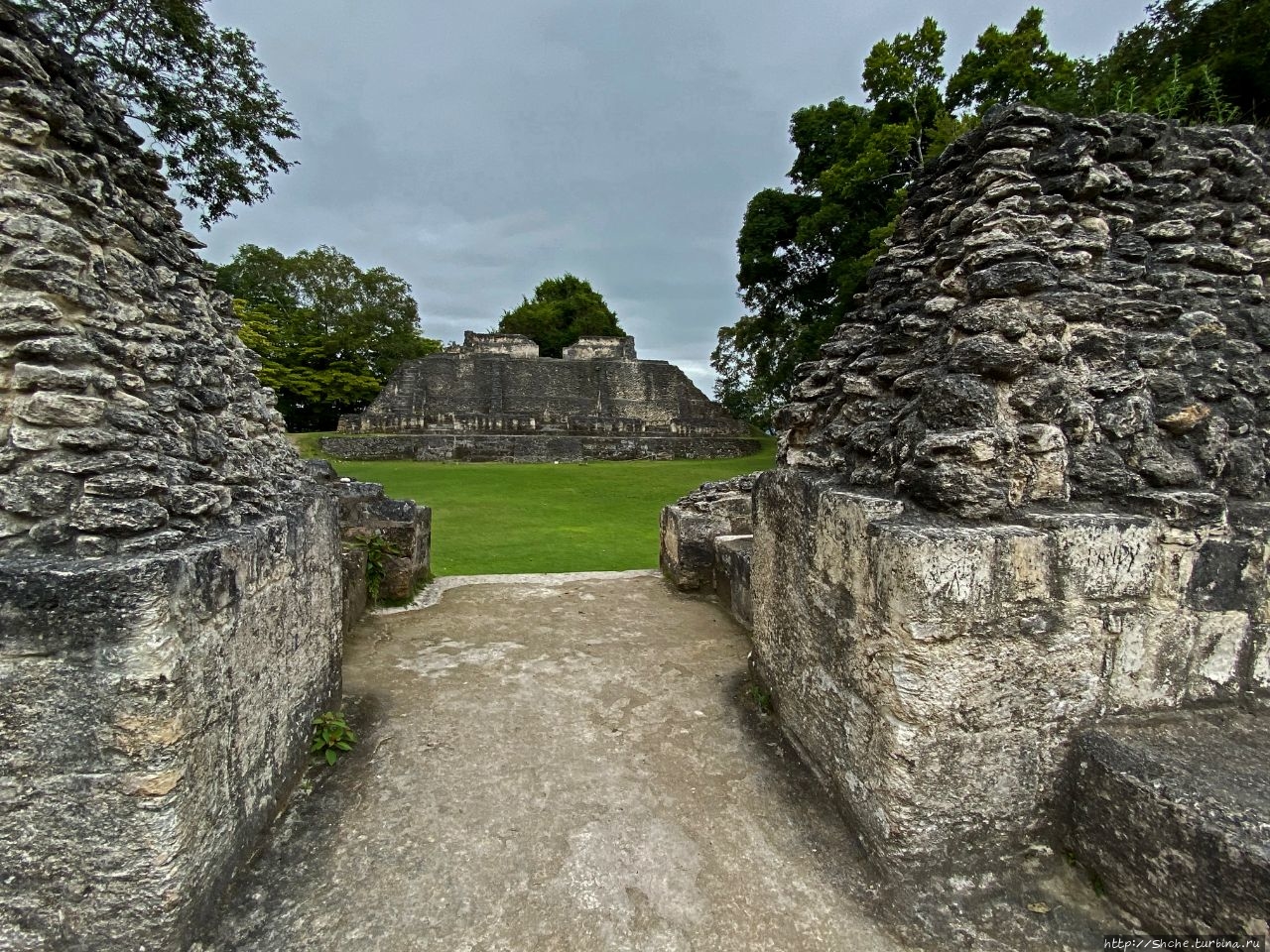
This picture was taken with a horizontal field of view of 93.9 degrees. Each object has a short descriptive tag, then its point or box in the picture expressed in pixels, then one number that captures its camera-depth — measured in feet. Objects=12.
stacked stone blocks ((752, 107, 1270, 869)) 6.51
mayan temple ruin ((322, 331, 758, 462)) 74.02
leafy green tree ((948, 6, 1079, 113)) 43.14
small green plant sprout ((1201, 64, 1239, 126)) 10.24
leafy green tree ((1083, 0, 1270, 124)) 21.98
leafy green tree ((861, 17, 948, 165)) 47.44
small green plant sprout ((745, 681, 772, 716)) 10.34
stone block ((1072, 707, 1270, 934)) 5.03
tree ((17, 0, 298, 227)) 27.76
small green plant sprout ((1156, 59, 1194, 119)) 9.56
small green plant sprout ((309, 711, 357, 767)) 8.86
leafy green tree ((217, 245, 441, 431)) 100.37
